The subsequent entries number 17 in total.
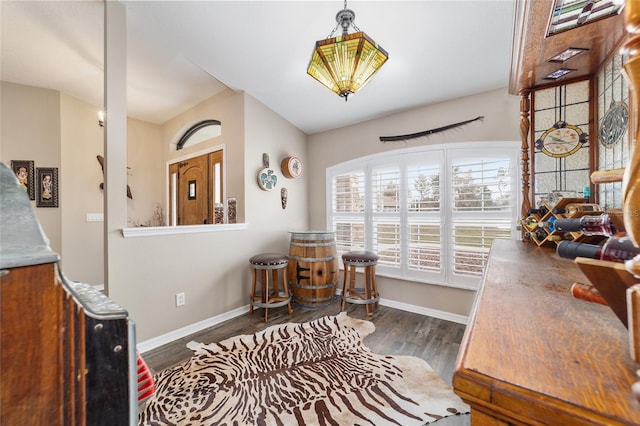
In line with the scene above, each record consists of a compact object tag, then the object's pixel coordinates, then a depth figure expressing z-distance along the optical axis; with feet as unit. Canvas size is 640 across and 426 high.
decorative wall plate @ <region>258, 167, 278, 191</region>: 10.19
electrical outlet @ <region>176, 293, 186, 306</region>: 7.88
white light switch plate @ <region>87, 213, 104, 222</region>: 11.41
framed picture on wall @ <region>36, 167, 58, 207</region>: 10.12
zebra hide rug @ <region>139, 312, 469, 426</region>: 4.74
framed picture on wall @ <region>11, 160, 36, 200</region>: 9.71
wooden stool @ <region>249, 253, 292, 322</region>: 9.02
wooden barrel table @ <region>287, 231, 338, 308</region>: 9.57
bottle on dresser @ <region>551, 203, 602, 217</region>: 3.28
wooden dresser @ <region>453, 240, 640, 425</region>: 0.89
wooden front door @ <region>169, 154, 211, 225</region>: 12.46
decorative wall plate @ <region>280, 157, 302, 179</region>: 11.12
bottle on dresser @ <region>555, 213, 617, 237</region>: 2.06
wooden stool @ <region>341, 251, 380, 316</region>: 9.25
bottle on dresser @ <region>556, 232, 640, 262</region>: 1.28
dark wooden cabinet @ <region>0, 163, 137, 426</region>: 1.24
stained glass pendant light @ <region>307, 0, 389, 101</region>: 4.81
